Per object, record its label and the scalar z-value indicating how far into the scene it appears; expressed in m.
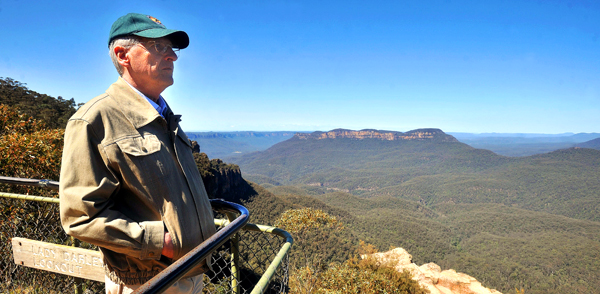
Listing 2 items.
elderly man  1.07
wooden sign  1.90
